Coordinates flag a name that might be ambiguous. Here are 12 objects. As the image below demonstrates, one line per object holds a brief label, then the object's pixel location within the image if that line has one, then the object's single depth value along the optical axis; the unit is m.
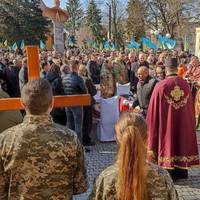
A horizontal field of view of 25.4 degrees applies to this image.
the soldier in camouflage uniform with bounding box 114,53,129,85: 14.18
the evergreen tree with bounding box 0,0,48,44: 46.44
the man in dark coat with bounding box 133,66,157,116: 7.56
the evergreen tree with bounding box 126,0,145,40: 51.96
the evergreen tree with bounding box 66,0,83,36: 75.12
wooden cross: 3.69
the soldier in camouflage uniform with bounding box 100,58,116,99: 10.65
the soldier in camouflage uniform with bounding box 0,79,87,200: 2.91
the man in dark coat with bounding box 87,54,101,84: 14.82
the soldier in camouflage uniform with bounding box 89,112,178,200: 2.59
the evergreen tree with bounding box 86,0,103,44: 66.44
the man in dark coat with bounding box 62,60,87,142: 8.19
